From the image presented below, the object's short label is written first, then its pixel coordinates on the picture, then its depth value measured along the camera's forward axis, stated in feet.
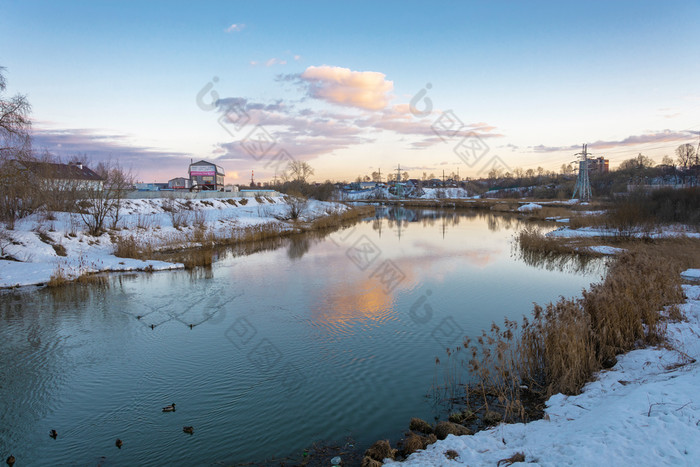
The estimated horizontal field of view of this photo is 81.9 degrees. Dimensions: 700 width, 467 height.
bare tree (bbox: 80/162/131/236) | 71.87
